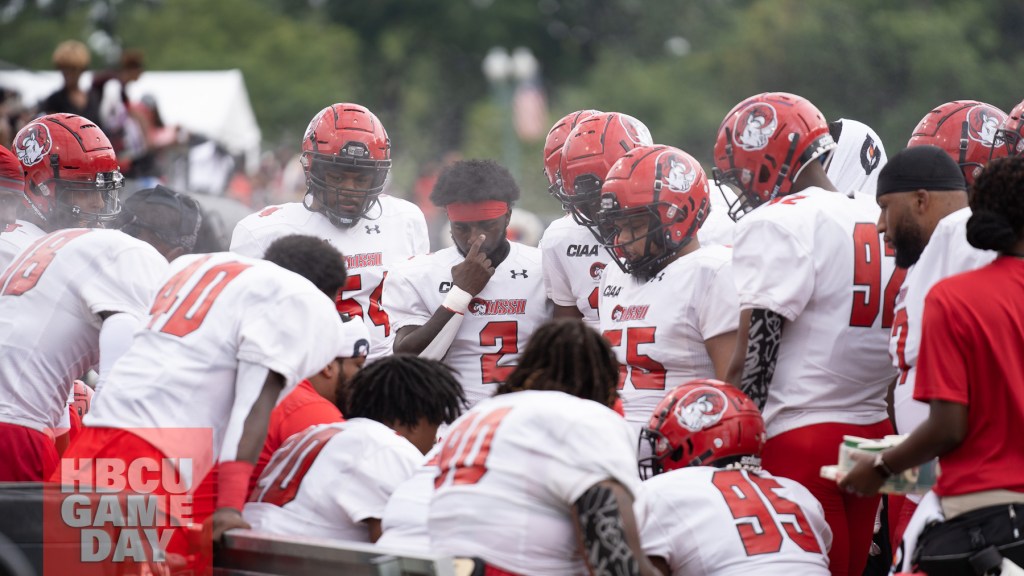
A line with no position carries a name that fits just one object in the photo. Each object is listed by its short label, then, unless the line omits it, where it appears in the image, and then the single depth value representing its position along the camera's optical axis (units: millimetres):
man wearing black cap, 9469
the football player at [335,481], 9344
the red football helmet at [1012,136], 12469
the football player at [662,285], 10953
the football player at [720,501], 9352
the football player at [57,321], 10687
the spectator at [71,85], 23500
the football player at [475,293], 12930
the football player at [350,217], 14102
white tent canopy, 41812
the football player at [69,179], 13305
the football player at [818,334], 10289
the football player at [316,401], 10266
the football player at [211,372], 9094
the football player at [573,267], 12984
